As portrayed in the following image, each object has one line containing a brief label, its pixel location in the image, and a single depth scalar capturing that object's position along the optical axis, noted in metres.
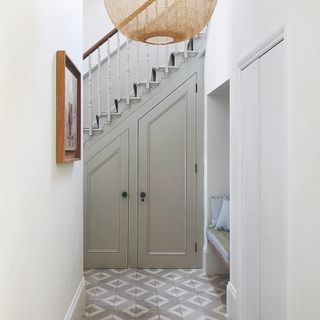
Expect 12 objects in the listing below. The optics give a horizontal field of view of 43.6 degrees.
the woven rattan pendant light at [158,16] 2.52
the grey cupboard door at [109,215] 4.86
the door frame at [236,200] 3.09
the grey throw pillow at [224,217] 4.31
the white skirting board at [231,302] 3.27
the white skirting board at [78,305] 2.97
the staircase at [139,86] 4.76
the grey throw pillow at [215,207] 4.52
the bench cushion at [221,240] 3.68
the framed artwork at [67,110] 2.53
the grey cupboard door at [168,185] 4.84
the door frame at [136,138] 4.80
